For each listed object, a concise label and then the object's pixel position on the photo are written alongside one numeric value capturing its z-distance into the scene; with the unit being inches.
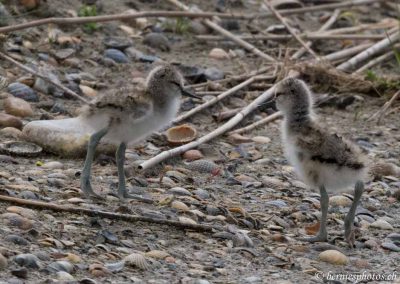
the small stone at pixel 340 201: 457.1
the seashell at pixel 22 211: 362.9
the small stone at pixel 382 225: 425.4
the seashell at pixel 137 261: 337.1
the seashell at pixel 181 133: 518.3
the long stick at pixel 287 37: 677.3
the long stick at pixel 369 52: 644.7
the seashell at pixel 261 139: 542.2
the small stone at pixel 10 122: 493.7
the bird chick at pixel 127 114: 404.8
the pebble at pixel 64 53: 598.5
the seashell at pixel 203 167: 481.4
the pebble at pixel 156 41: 660.7
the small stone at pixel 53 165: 448.6
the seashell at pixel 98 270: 324.8
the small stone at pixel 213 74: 614.2
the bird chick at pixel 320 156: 385.4
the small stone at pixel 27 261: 319.0
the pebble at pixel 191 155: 493.7
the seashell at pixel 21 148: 458.9
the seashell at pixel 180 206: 409.7
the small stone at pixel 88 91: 560.1
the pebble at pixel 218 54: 661.9
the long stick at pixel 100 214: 371.9
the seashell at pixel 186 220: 386.6
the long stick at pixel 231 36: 657.7
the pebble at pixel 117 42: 634.2
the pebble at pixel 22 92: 532.4
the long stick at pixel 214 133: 464.1
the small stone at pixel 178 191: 435.8
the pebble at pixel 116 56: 620.7
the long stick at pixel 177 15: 490.3
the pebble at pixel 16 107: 511.2
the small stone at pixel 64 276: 315.6
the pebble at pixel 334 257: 374.9
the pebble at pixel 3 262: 313.9
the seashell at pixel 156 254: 351.9
